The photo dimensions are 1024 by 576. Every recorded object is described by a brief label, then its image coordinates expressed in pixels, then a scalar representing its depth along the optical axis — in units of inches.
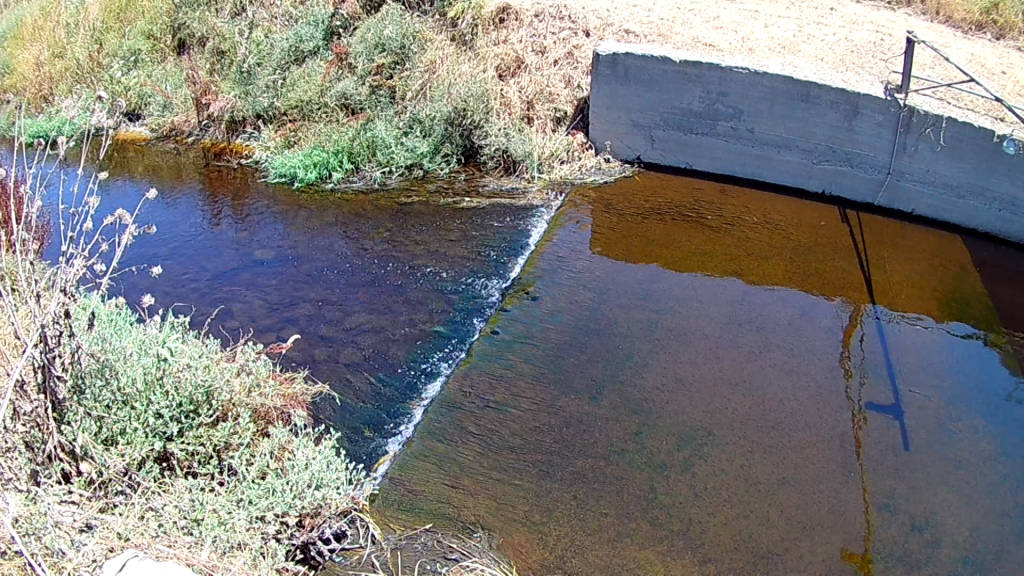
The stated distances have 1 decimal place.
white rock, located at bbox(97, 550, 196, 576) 120.6
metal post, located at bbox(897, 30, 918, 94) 270.1
